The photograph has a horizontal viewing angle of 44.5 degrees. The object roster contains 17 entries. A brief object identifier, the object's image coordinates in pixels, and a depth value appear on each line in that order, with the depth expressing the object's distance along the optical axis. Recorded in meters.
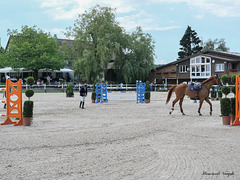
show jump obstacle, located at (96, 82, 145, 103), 23.03
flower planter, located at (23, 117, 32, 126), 11.20
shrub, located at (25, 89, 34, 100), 11.97
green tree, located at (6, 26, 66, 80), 50.16
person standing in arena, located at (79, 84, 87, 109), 18.34
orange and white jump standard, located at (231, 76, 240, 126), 10.84
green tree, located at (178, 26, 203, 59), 79.00
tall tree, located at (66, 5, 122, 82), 46.28
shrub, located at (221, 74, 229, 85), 12.20
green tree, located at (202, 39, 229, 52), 85.98
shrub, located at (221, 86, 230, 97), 11.72
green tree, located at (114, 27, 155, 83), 49.81
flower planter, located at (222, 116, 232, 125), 11.06
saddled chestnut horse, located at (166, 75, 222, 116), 14.40
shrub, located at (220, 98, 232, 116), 10.94
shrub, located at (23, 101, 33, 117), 11.19
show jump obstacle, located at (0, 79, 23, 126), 11.47
